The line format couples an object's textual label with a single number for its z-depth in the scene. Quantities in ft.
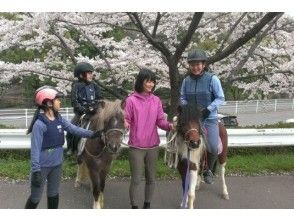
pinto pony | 15.71
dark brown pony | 15.23
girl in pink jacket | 15.84
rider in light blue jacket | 16.61
